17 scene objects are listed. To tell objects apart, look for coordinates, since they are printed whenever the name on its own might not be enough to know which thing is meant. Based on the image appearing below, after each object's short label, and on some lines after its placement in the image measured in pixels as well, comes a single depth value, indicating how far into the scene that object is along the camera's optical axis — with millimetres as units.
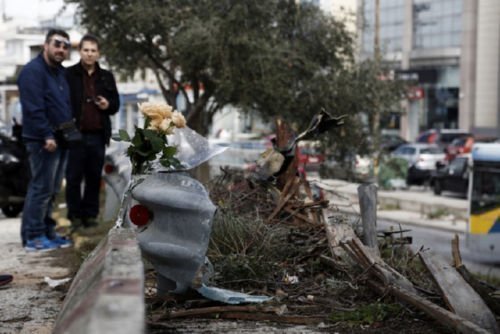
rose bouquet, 5406
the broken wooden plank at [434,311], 4547
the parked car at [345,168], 18266
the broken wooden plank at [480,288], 5396
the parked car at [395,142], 47562
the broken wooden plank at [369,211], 6914
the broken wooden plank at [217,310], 5237
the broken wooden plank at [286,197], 7514
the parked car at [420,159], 34031
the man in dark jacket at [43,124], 7812
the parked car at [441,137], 47188
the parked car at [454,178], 27438
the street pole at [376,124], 18102
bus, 14273
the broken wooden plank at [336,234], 6518
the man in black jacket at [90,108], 8539
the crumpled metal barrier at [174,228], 5156
